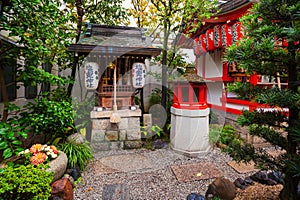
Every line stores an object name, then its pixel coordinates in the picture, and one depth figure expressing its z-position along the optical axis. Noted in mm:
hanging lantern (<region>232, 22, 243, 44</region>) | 5106
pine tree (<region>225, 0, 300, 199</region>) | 1790
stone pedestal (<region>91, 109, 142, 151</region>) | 5180
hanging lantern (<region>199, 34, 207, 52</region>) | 7018
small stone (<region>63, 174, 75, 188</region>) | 3283
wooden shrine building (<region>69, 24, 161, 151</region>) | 4777
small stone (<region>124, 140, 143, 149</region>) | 5332
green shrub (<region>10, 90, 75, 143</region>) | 3090
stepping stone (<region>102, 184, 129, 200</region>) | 2992
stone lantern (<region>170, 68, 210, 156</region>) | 4703
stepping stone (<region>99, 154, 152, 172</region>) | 4103
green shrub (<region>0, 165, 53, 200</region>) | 2209
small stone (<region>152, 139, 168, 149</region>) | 5441
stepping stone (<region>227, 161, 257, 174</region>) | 3842
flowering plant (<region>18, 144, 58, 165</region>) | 2973
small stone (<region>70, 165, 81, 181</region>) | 3482
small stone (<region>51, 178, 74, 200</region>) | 2635
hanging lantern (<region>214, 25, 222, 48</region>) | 5926
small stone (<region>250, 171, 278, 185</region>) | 2950
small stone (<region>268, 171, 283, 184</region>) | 2946
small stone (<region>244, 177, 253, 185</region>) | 2992
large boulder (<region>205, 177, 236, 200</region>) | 2566
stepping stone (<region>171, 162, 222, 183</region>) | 3611
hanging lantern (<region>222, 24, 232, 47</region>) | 5548
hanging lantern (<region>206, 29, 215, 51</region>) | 6438
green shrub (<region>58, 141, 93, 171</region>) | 3775
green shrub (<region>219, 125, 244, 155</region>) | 5474
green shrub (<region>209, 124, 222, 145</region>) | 5418
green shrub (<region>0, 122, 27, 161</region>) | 2329
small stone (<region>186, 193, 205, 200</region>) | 2604
